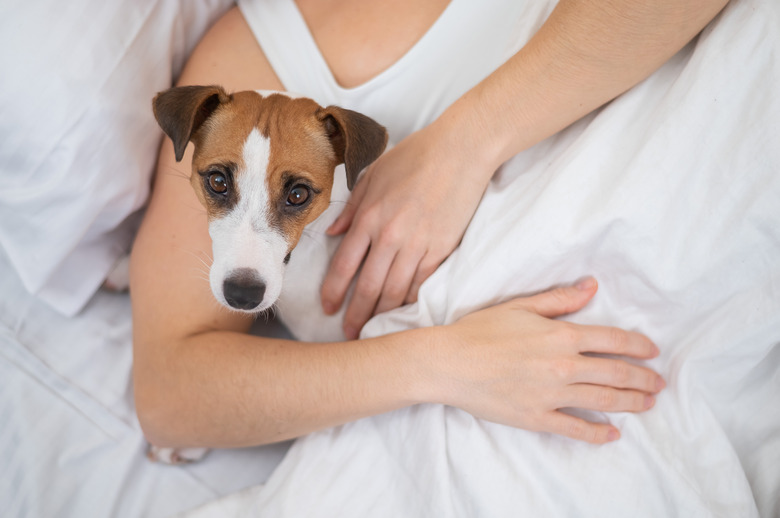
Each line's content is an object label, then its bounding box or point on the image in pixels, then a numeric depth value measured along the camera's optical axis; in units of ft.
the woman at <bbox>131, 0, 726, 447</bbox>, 1.90
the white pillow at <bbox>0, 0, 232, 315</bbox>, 1.98
